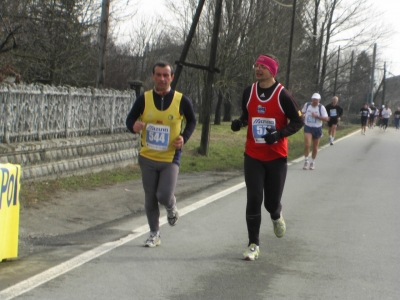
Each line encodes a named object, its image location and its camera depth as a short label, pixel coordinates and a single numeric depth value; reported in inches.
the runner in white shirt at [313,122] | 636.1
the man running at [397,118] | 1966.0
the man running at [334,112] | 988.6
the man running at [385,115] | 1835.6
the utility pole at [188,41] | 645.9
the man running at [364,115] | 1504.7
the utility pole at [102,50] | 625.0
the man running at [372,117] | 1954.2
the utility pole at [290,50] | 1264.0
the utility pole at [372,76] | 2301.8
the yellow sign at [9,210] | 243.8
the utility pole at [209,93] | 694.1
